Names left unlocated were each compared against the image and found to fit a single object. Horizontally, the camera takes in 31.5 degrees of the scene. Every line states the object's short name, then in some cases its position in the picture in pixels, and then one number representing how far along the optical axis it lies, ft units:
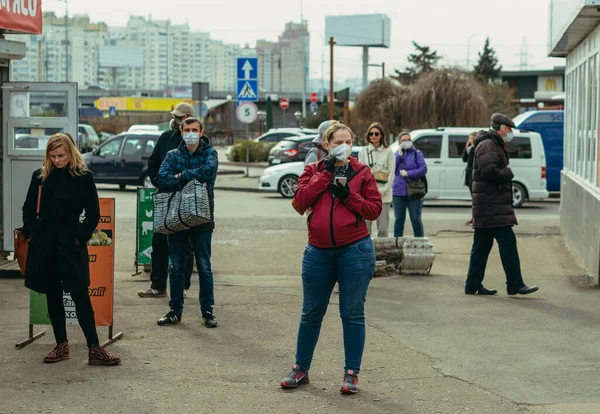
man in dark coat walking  35.09
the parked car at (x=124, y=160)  88.94
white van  76.95
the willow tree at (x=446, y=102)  150.82
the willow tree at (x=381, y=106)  161.17
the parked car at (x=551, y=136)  86.79
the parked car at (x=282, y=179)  86.33
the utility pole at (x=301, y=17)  243.68
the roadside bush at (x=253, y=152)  143.43
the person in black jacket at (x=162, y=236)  32.35
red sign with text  38.37
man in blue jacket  29.40
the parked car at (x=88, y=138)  146.06
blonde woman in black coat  24.36
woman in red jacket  22.02
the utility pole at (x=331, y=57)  128.36
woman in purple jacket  47.52
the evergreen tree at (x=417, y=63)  218.38
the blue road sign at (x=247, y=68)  96.32
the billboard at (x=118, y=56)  512.22
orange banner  27.27
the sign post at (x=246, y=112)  102.73
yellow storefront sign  340.18
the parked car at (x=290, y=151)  110.22
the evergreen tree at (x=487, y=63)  325.01
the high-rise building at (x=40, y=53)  621.43
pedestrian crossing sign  96.68
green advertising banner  38.78
